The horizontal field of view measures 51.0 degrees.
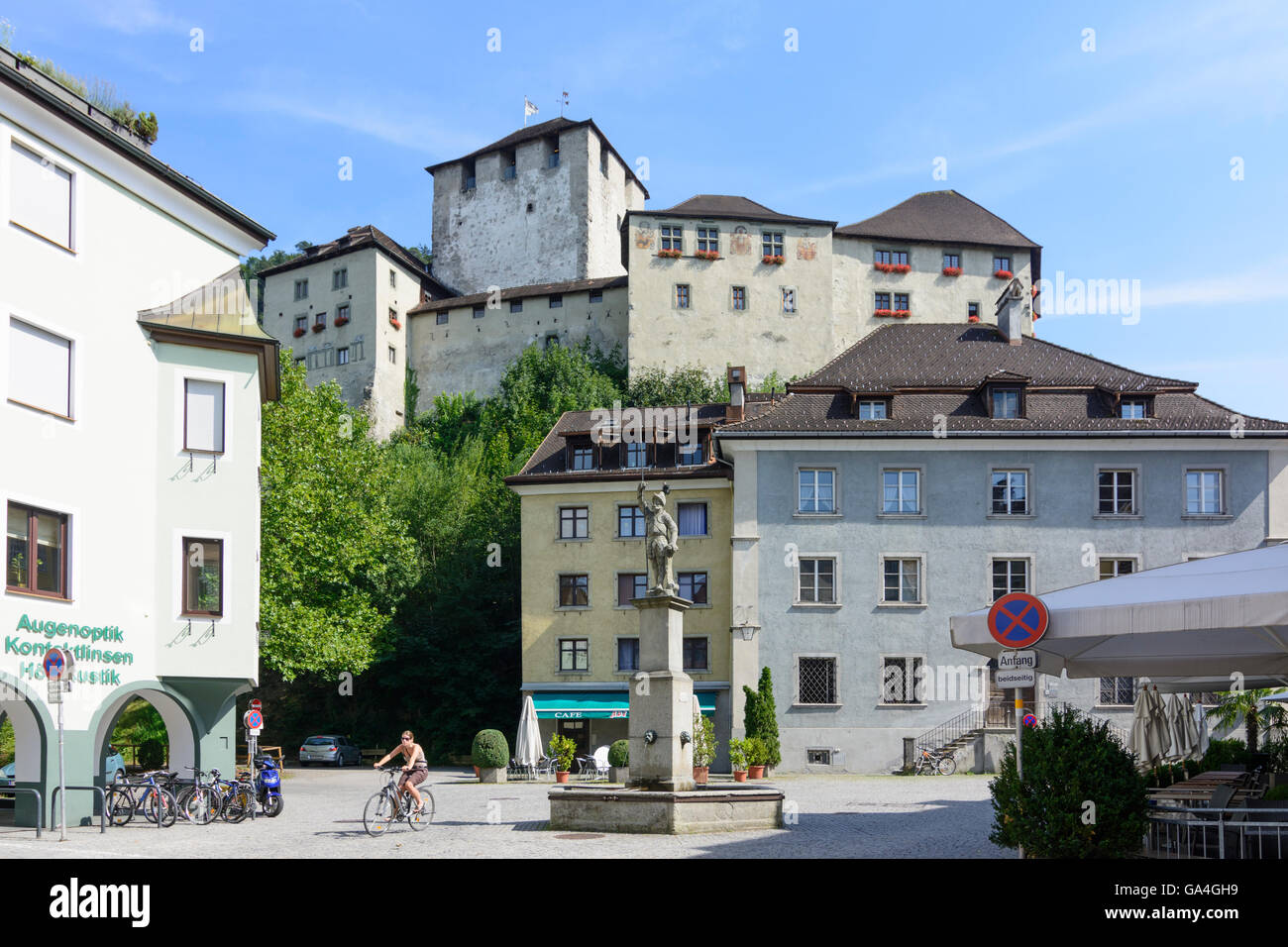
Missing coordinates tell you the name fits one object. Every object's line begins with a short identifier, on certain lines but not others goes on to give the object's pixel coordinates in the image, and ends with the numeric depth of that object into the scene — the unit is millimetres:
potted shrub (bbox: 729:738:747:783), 36375
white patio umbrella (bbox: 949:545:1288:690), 12695
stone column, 20531
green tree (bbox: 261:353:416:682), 41469
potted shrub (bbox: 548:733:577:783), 37031
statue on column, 21539
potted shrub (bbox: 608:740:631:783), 34188
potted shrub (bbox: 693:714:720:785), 29891
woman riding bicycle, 20375
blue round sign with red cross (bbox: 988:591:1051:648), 13875
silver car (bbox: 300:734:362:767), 49906
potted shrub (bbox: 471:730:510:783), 36219
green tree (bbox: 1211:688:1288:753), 26094
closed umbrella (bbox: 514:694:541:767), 38250
